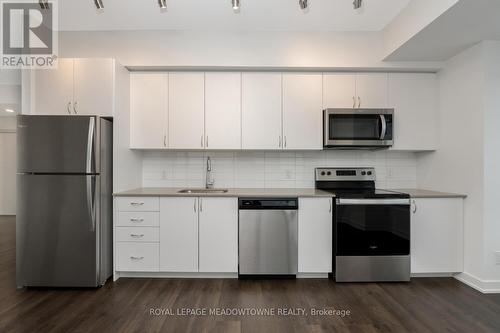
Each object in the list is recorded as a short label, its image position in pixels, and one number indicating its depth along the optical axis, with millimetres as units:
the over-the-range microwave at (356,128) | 2939
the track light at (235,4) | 1901
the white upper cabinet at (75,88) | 2699
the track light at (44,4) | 1876
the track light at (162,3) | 1884
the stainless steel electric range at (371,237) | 2668
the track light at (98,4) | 1860
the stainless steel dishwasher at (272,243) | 2709
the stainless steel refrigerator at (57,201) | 2484
